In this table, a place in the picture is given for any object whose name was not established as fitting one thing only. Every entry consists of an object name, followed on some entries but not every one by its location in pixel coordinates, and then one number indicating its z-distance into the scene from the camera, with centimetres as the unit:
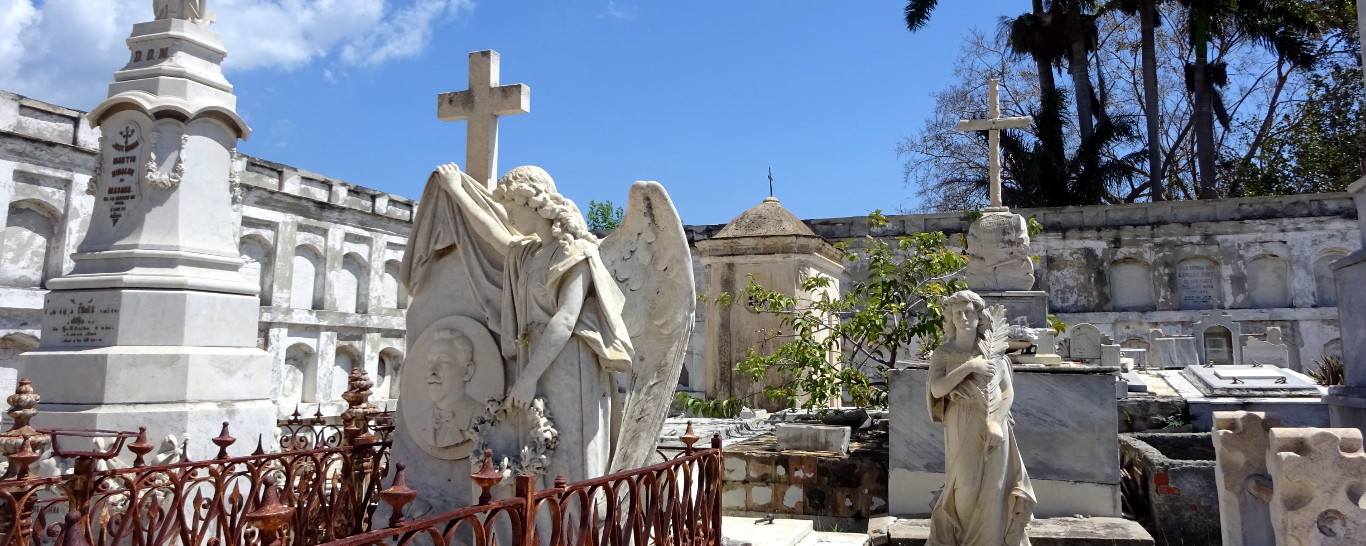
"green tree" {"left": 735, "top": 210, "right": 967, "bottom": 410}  911
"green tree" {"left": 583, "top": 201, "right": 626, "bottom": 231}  4066
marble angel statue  391
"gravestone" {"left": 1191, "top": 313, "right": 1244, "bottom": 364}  1981
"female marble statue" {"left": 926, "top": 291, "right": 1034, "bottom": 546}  519
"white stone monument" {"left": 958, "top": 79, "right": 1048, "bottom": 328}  805
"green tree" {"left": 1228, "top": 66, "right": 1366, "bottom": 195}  2295
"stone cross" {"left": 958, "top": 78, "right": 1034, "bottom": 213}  880
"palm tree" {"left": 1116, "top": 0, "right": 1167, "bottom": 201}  2410
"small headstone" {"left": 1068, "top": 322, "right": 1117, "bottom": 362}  1161
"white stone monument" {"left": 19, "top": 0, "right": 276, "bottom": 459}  609
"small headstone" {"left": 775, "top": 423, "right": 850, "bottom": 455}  747
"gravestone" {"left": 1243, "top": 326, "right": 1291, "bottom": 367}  1404
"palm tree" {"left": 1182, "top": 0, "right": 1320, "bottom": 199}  2377
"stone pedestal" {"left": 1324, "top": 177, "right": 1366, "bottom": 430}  622
